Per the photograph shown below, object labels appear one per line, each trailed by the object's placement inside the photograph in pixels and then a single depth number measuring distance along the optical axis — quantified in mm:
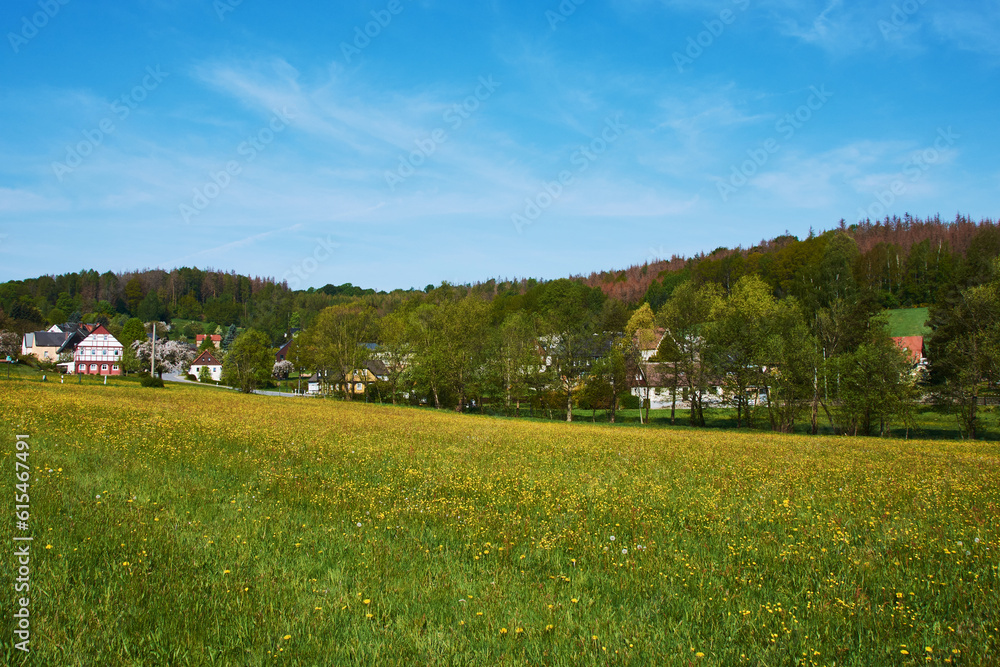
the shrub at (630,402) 78188
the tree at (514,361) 63938
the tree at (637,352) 62906
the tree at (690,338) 55938
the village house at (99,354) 118938
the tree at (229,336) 183500
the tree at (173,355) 128250
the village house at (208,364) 133375
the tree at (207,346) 146200
